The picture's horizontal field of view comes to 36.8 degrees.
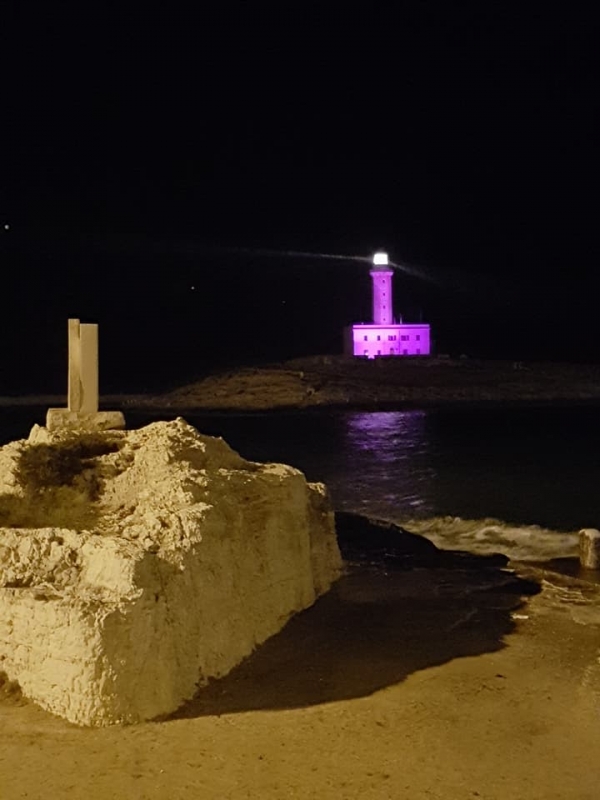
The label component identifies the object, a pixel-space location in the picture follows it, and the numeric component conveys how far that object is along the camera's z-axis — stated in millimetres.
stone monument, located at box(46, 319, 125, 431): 12250
